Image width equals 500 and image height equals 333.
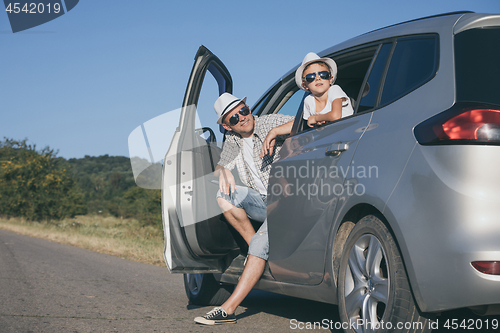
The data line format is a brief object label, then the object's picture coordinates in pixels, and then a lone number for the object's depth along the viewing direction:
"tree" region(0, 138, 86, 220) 39.78
